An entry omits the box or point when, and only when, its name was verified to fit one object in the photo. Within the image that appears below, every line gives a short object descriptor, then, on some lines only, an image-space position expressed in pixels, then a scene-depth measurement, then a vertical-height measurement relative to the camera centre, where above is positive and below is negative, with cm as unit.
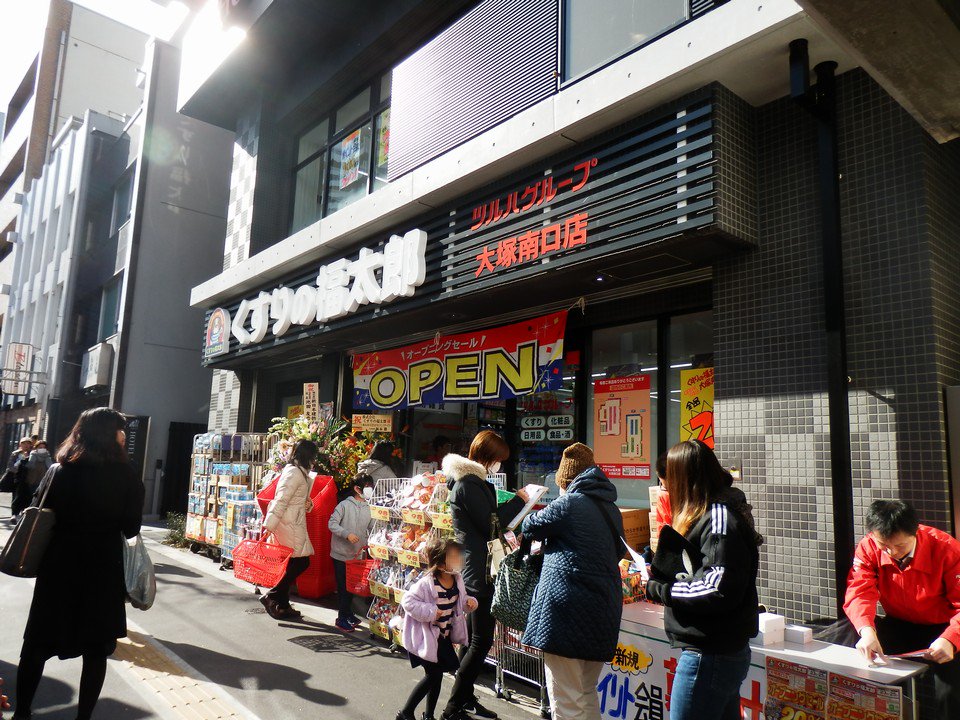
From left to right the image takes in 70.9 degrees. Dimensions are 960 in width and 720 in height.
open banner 788 +112
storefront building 514 +193
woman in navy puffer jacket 365 -77
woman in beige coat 722 -79
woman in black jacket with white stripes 282 -59
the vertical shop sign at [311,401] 1191 +80
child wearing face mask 717 -96
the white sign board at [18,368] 2530 +254
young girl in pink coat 457 -115
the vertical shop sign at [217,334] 1288 +210
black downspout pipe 491 +134
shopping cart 539 -167
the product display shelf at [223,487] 1006 -69
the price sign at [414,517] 621 -61
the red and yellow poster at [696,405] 674 +57
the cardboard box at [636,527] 695 -70
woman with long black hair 405 -79
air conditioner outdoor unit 1964 +214
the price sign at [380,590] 650 -136
